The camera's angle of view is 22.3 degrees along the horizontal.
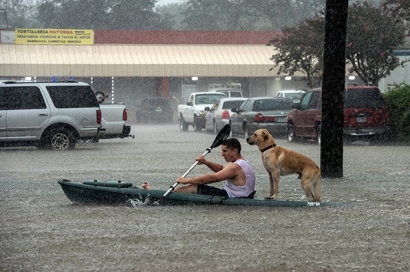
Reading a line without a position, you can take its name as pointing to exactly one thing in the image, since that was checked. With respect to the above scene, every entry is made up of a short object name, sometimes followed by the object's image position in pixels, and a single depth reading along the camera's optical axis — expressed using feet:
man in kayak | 42.98
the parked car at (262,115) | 115.65
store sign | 219.82
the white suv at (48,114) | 93.91
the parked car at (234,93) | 177.50
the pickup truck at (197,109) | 150.29
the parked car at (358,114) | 99.71
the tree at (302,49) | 148.66
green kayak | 43.09
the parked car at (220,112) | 130.00
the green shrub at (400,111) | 104.22
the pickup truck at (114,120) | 103.50
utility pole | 61.31
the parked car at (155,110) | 210.59
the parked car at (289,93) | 166.33
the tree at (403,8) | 105.91
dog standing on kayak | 44.73
